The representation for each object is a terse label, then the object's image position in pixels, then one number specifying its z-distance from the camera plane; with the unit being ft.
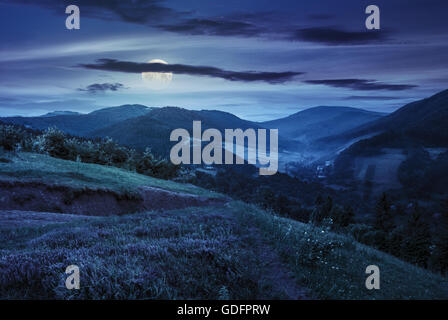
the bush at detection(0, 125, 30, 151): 75.00
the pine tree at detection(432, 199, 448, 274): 130.93
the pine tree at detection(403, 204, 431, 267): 140.56
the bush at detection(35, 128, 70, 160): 81.87
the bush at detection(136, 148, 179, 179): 100.07
